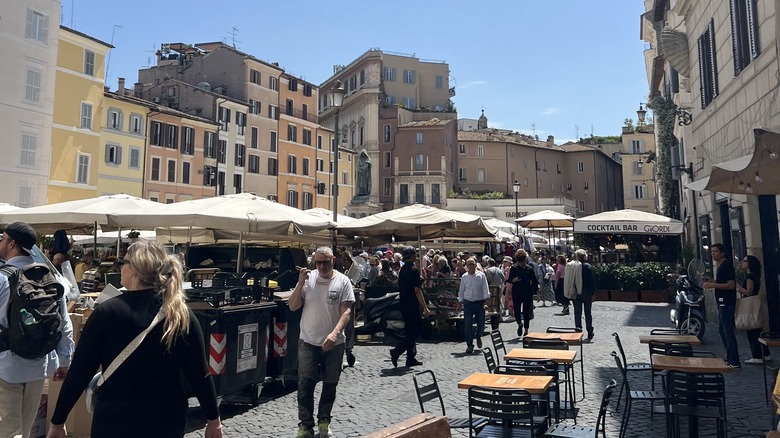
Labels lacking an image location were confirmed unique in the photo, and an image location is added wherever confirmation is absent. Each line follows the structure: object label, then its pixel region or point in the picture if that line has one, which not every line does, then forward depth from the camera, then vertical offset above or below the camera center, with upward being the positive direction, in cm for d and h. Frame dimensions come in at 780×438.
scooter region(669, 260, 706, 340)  1159 -59
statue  4797 +821
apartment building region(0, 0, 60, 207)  3044 +916
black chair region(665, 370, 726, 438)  486 -101
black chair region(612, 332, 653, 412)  657 -107
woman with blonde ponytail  280 -41
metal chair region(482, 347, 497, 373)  593 -86
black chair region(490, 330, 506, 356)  708 -77
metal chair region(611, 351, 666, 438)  555 -119
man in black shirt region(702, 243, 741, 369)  873 -35
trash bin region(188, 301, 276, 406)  633 -76
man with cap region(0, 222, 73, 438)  405 -65
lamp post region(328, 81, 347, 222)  1641 +480
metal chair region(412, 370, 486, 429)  490 -100
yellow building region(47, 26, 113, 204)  3378 +901
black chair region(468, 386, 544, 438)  429 -94
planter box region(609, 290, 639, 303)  2043 -76
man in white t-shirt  568 -53
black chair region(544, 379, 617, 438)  432 -119
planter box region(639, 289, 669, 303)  2025 -76
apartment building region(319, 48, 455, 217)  6197 +1873
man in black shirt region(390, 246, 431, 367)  934 -46
